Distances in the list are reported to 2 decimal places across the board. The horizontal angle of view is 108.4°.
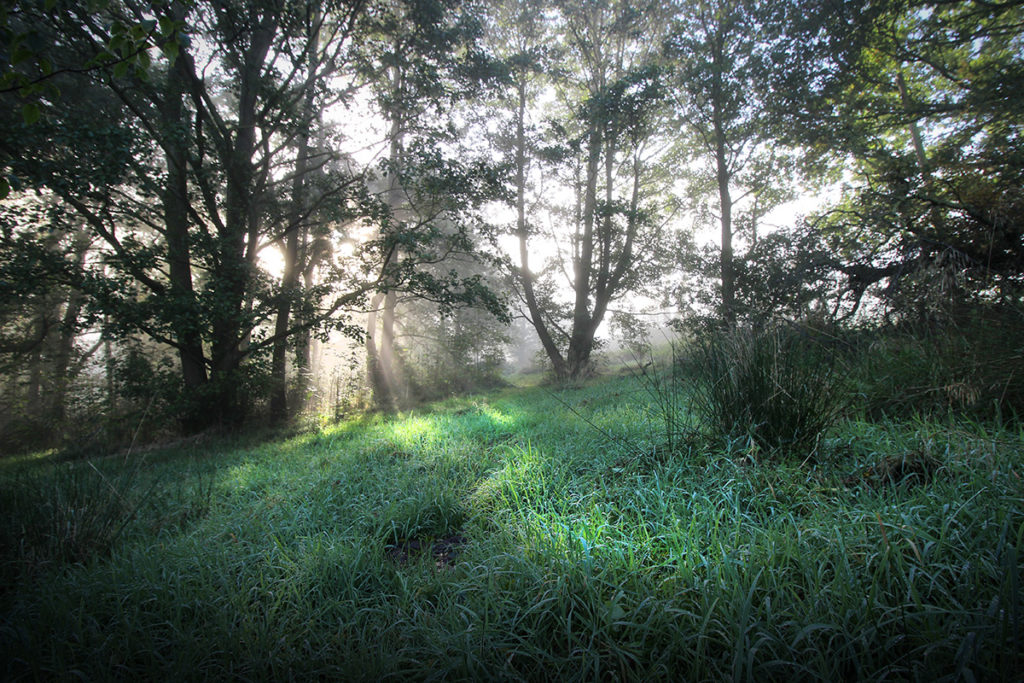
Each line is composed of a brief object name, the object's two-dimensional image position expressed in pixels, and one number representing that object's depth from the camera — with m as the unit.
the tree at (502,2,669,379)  10.80
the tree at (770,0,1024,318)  3.93
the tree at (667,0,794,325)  9.46
